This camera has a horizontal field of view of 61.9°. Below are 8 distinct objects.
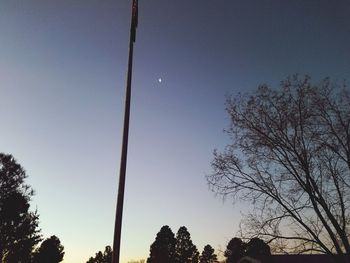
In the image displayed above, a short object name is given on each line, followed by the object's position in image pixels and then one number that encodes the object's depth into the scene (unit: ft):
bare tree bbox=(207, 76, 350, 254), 47.37
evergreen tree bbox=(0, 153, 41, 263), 103.45
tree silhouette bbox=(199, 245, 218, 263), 262.88
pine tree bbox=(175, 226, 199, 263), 220.43
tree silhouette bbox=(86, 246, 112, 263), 270.87
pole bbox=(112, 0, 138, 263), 17.17
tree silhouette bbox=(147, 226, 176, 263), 214.51
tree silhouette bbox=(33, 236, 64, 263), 193.88
